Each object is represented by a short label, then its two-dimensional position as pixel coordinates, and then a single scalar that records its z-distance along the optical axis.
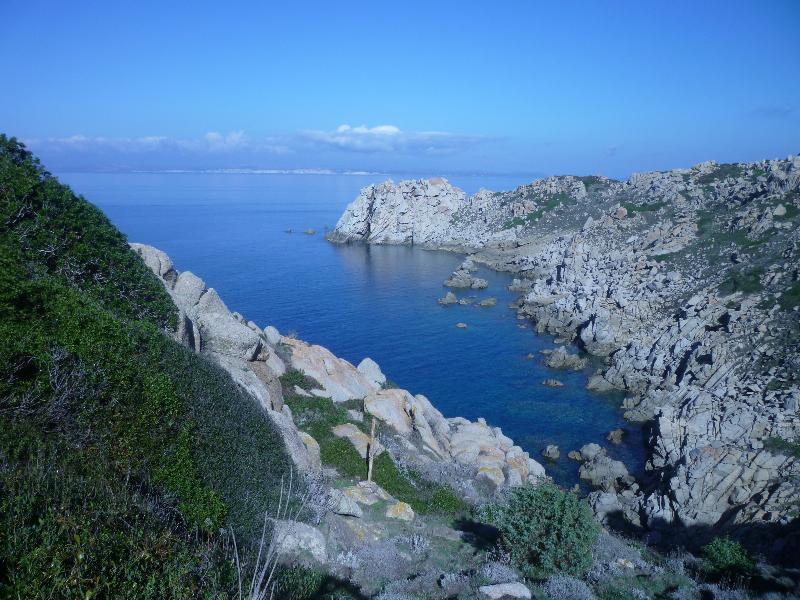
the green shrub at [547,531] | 11.80
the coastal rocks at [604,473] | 29.02
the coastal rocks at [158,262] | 20.69
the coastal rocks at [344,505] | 13.65
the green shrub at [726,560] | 12.91
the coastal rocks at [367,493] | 15.20
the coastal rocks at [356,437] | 18.61
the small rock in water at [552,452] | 32.22
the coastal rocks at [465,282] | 72.47
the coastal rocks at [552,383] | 42.56
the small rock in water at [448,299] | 65.06
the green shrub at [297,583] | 8.22
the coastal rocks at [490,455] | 22.70
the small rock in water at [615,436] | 34.16
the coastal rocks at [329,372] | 23.08
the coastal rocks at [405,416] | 22.55
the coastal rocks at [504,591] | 9.80
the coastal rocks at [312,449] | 16.39
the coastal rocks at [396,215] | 106.31
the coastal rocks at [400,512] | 14.79
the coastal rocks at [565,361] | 45.78
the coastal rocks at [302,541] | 10.52
